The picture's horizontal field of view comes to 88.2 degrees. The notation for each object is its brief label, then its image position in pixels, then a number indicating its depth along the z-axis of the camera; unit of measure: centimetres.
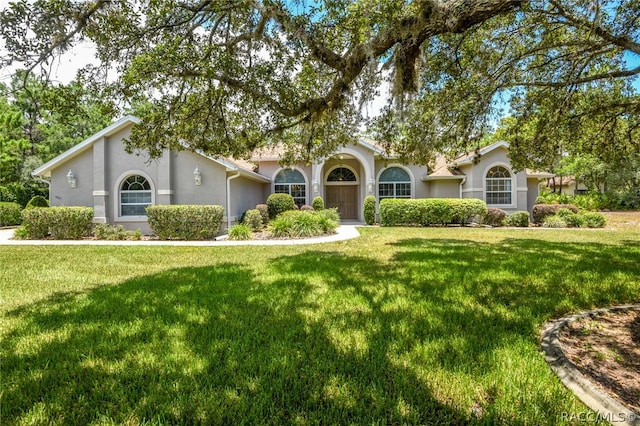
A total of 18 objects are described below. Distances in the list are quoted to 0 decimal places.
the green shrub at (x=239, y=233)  1313
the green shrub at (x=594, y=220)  1698
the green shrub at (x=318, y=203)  1881
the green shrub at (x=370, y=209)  1859
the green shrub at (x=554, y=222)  1709
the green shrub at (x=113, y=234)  1359
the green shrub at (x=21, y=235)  1366
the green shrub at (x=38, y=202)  1969
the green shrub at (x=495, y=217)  1805
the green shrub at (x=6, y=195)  2259
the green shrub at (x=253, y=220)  1562
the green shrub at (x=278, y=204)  1847
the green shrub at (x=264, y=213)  1753
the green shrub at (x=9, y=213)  1972
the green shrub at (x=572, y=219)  1703
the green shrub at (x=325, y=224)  1421
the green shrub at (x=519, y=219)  1797
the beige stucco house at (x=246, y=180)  1480
